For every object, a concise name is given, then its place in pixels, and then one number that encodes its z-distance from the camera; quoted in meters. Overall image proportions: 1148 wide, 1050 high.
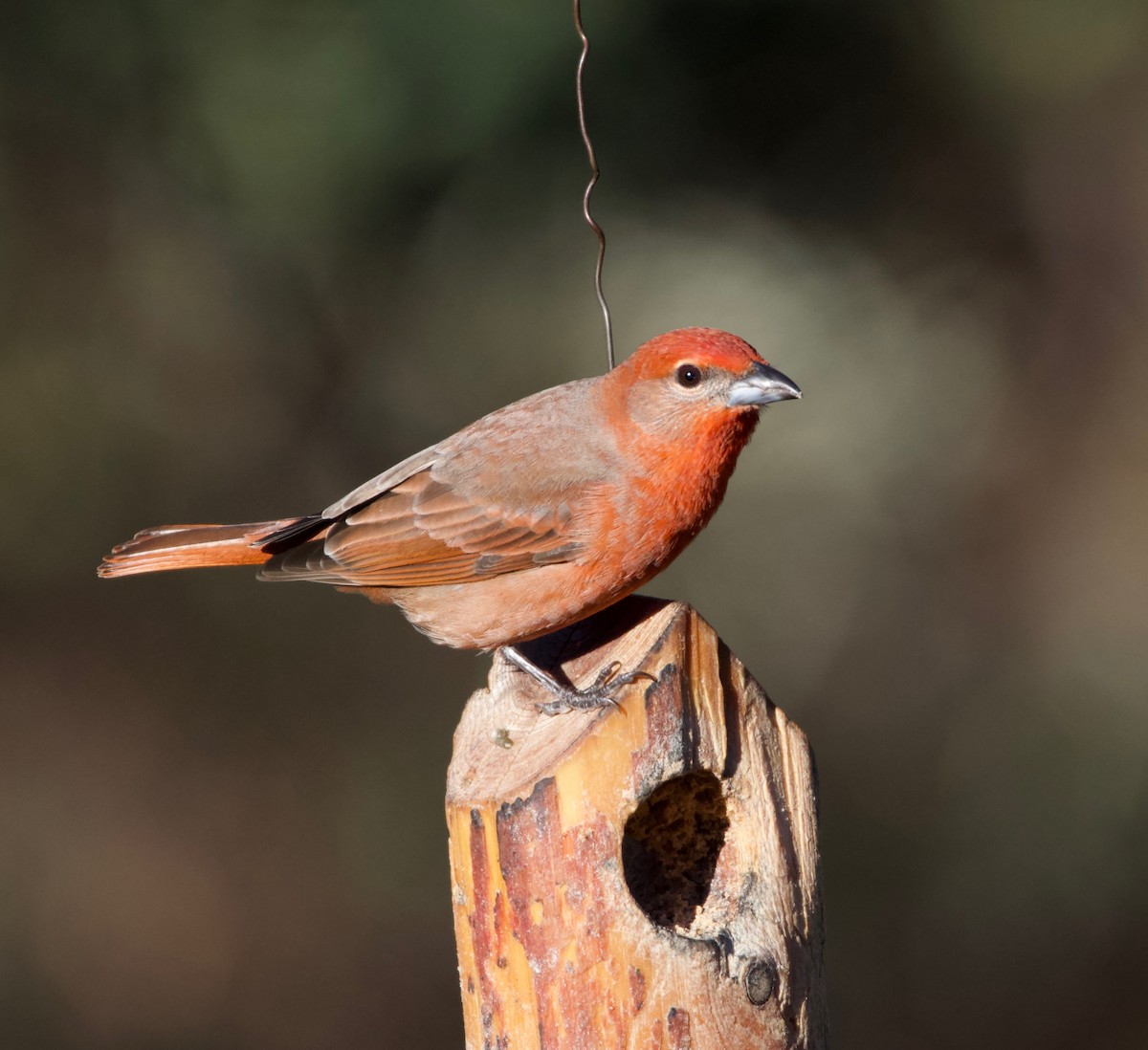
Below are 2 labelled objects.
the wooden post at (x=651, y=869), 5.87
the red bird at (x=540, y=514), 7.35
